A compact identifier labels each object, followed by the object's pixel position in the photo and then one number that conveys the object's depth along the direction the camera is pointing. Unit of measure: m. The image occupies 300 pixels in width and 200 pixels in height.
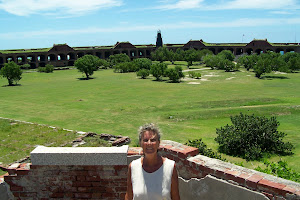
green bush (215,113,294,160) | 10.60
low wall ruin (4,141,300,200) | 4.27
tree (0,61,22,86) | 37.75
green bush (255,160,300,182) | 5.04
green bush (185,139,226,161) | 7.34
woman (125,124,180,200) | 2.91
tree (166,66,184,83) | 38.81
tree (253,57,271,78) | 41.56
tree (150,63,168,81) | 41.44
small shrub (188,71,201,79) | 42.27
